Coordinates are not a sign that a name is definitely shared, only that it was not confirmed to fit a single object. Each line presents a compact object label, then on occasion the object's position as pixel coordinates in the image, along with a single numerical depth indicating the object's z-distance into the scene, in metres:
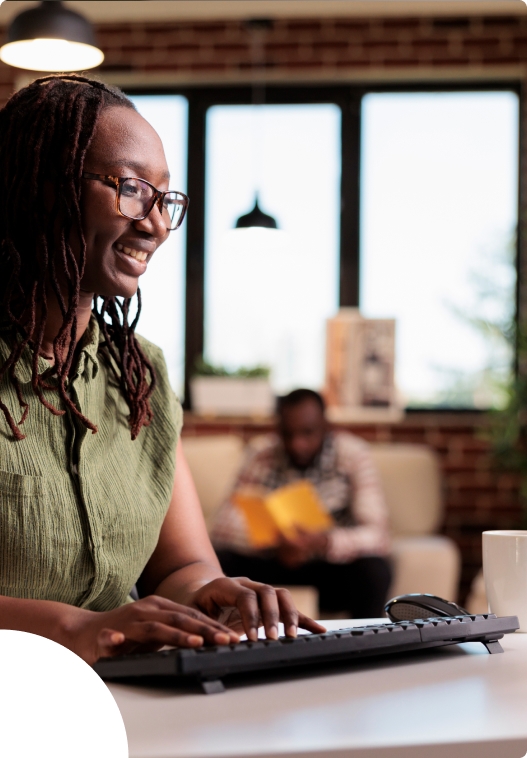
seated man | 3.50
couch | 4.09
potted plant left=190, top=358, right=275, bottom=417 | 4.52
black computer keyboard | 0.74
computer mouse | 1.03
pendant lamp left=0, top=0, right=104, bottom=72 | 2.73
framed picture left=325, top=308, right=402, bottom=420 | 4.52
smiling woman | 1.16
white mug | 1.10
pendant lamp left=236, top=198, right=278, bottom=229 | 3.97
